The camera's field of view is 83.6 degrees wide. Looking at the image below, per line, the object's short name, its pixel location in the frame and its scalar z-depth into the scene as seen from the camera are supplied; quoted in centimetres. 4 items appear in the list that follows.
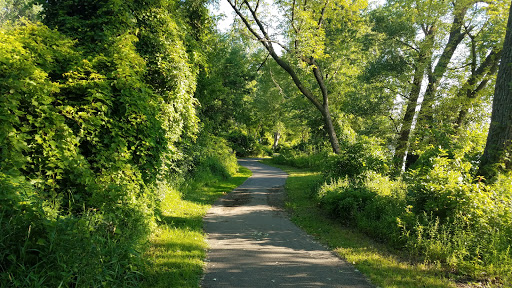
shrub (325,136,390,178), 1052
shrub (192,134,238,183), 1490
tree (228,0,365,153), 1293
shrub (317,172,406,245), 684
